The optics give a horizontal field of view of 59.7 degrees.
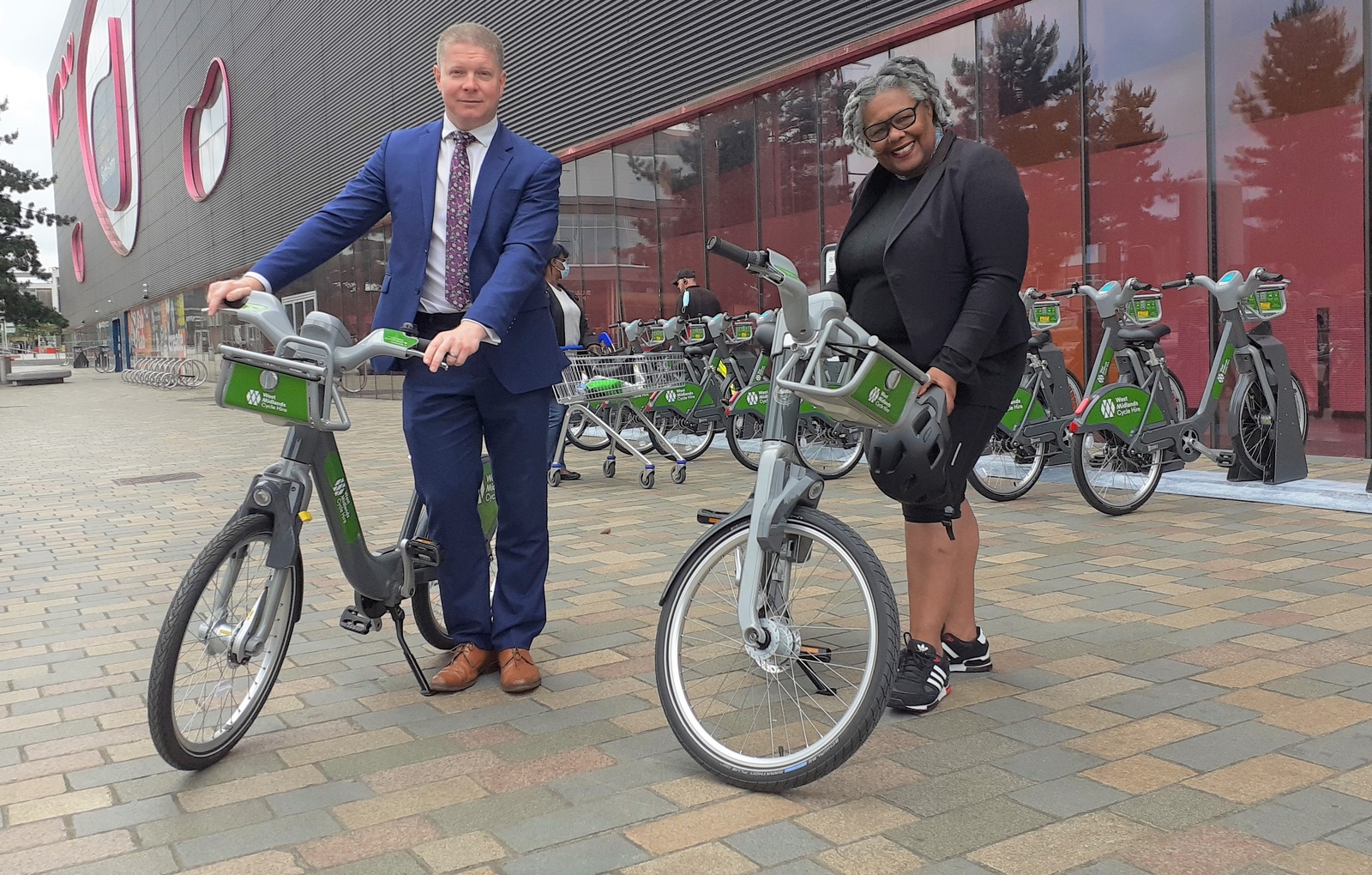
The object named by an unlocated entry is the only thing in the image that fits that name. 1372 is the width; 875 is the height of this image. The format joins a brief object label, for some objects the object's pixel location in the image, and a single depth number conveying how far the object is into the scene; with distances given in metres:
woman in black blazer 3.23
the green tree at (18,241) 53.38
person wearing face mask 8.39
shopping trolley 8.61
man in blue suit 3.56
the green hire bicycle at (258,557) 3.00
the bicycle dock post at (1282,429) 7.34
